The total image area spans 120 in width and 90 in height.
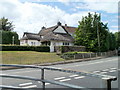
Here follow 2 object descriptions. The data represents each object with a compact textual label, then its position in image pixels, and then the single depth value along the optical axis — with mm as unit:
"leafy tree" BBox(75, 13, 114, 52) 26181
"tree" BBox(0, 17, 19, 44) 28196
